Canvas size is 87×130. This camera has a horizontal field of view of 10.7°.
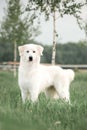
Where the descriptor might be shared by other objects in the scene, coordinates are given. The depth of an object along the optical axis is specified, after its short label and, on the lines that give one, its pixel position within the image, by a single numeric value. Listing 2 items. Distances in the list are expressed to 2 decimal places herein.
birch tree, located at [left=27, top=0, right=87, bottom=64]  20.86
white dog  10.27
